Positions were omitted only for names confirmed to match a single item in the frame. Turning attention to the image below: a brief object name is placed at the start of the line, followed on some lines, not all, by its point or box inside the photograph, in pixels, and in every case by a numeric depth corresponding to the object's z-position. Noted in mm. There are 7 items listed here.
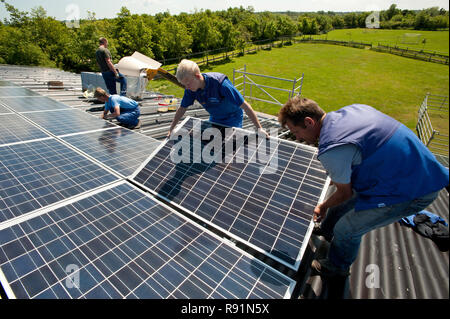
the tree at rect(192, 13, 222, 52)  49625
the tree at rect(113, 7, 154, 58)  43875
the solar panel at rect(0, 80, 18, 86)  13441
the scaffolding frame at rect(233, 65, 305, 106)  39806
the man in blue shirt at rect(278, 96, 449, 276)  2375
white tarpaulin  13305
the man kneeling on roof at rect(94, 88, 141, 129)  8117
